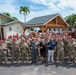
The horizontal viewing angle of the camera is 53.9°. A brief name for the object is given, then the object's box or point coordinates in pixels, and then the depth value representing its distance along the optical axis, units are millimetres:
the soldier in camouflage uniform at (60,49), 4957
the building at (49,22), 9581
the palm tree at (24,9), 29565
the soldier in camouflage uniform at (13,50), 5110
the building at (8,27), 11437
